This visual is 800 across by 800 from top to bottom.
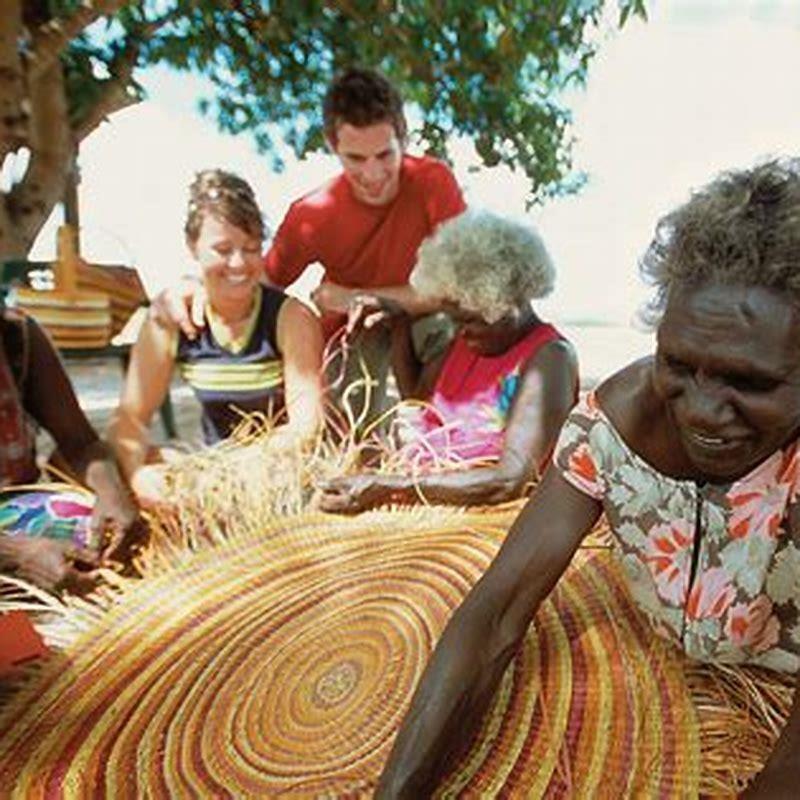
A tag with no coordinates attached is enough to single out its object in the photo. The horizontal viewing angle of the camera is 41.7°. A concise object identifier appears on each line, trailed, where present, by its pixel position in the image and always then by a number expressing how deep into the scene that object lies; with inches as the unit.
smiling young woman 92.3
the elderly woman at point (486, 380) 80.4
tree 166.9
